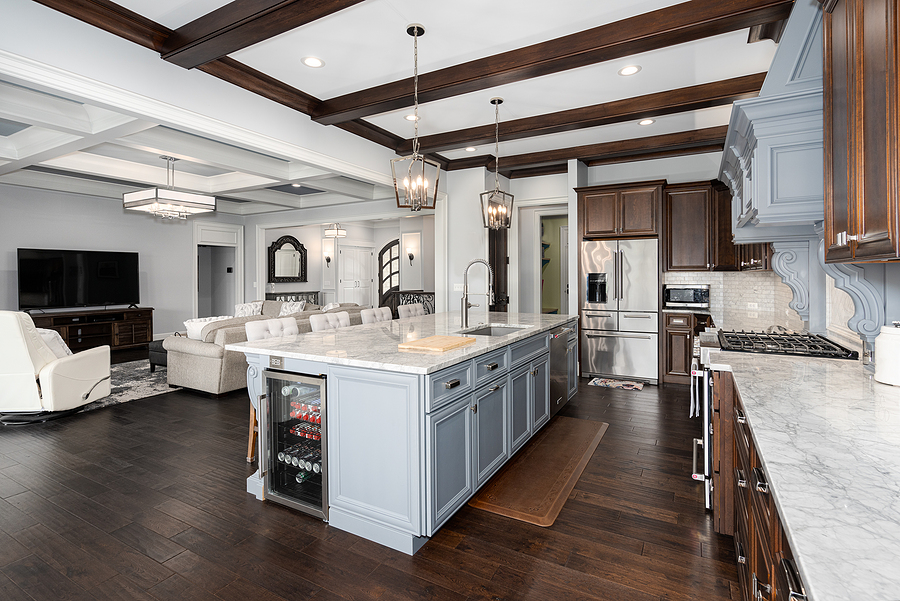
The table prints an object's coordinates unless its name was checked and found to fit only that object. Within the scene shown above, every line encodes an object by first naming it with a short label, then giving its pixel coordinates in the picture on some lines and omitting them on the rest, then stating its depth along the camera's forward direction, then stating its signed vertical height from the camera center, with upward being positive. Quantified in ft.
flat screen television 22.27 +1.04
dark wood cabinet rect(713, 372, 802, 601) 3.39 -2.28
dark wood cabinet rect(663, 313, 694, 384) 17.35 -2.10
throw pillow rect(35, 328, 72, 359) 14.73 -1.48
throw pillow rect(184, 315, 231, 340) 17.69 -1.22
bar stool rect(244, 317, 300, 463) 11.05 -0.86
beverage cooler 8.32 -2.85
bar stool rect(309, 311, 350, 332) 13.23 -0.77
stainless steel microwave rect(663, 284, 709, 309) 17.60 -0.07
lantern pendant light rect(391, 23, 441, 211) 10.02 +2.68
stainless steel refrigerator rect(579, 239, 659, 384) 17.80 -0.59
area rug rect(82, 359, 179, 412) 16.07 -3.55
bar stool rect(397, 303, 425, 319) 16.31 -0.56
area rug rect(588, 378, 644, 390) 17.22 -3.57
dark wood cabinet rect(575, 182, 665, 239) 17.70 +3.50
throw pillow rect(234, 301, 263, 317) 26.16 -0.74
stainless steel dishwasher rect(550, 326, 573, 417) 12.83 -2.27
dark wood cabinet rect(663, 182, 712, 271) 17.24 +2.69
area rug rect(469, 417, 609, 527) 8.42 -3.99
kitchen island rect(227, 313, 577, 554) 6.93 -2.23
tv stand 22.47 -1.59
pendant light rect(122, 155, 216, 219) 17.94 +4.01
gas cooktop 7.45 -0.96
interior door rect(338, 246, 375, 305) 37.47 +1.91
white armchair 12.92 -2.27
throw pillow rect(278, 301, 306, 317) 25.42 -0.63
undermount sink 12.15 -0.98
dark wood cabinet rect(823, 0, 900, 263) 3.91 +1.70
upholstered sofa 16.05 -2.38
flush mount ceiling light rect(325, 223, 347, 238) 31.45 +4.62
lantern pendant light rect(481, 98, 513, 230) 13.07 +2.62
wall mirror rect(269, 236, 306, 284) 34.65 +2.89
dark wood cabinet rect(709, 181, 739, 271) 16.80 +2.42
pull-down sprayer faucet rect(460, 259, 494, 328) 11.82 -0.35
